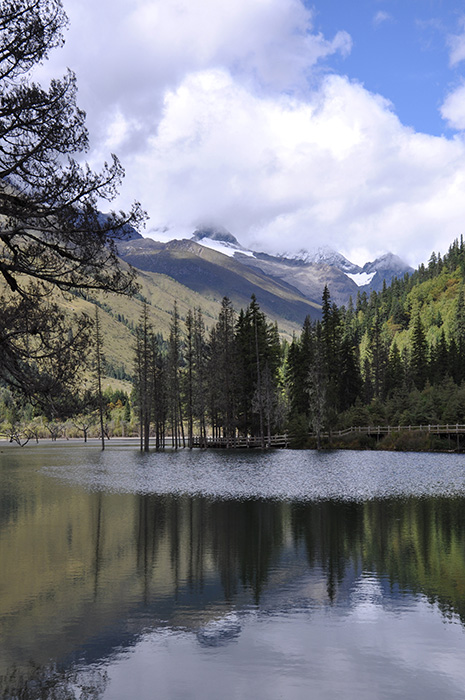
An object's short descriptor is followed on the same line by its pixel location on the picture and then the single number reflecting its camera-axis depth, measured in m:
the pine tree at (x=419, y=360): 131.88
